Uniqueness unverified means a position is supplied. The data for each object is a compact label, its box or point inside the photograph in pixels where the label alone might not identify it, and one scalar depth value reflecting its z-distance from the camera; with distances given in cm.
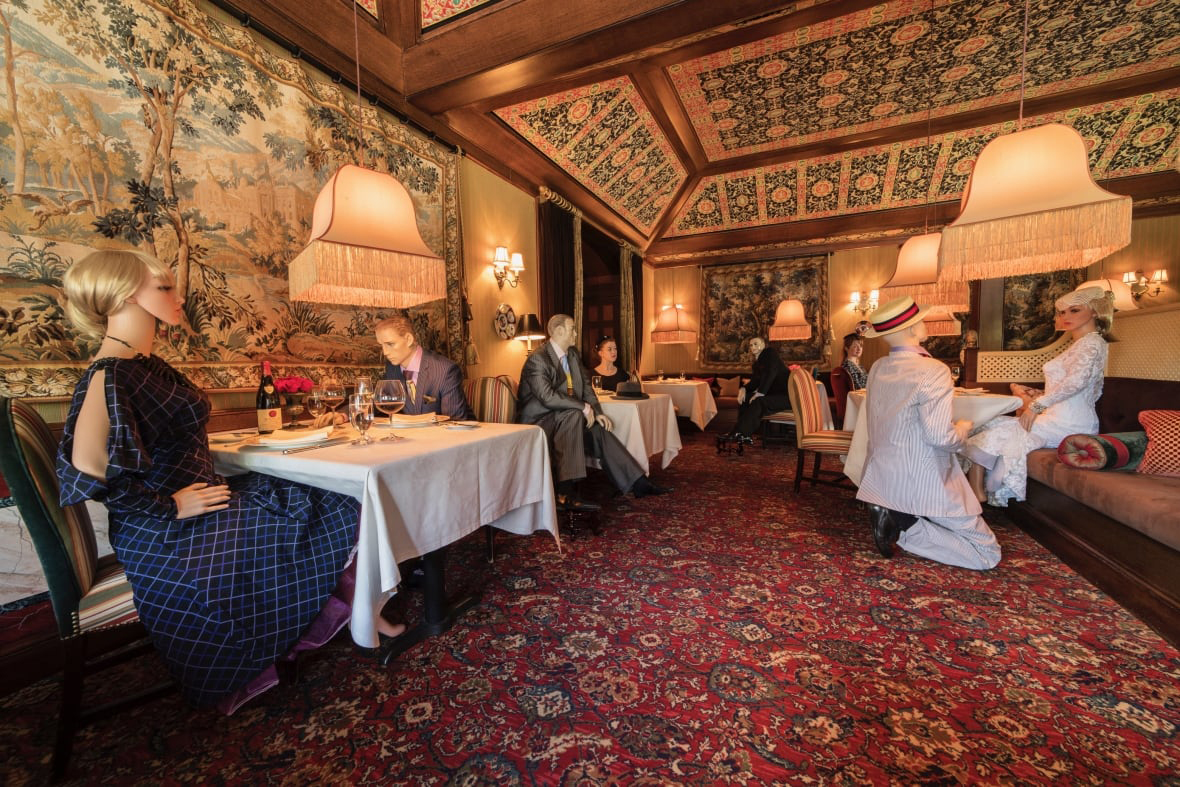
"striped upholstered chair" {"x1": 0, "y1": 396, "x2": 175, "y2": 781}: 117
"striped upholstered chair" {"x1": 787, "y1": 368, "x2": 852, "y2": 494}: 362
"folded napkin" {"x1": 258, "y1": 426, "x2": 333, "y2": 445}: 173
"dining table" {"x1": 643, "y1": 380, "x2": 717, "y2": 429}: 626
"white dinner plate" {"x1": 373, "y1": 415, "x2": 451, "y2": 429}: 214
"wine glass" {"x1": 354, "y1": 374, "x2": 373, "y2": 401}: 174
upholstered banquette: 187
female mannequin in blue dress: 125
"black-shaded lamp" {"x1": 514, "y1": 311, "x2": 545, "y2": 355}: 517
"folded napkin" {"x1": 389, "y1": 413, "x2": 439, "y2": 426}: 215
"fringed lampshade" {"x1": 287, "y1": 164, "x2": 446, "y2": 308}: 186
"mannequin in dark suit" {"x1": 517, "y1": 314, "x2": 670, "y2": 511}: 321
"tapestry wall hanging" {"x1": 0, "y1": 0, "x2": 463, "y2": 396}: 185
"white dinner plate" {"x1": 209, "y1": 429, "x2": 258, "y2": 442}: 192
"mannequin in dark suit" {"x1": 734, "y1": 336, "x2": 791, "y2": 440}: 566
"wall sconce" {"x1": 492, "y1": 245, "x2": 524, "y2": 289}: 489
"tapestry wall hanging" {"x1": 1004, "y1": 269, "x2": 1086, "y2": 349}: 714
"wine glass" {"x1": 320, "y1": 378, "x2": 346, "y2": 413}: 183
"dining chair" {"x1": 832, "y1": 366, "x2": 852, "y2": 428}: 502
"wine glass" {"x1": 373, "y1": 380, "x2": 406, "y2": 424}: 181
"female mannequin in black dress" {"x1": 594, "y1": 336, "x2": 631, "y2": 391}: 507
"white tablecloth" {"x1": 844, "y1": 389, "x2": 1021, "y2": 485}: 298
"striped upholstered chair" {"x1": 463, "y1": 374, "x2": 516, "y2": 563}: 327
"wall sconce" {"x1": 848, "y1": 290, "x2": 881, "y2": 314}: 818
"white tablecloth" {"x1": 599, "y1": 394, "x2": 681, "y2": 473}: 353
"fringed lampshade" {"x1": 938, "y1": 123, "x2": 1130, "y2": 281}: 217
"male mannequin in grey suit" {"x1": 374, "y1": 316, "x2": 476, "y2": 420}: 273
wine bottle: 198
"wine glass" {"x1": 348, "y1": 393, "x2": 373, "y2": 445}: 171
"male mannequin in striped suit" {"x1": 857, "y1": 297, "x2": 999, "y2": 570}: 232
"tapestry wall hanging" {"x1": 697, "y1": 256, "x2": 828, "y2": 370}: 866
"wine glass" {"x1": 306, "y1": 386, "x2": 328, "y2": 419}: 186
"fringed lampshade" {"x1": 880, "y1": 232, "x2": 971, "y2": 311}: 356
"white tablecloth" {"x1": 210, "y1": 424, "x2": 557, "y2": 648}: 142
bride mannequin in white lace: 271
